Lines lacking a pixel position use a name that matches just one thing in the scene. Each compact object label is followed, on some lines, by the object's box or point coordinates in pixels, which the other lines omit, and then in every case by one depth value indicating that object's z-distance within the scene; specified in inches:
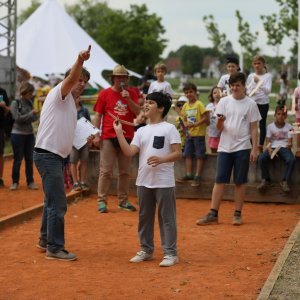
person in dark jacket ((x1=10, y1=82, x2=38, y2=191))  482.6
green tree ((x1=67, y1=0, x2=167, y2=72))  2477.9
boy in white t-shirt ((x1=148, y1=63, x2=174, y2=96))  573.0
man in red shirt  417.7
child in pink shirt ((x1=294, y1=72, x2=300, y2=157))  470.6
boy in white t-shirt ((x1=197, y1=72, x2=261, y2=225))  382.6
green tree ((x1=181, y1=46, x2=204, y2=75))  4808.1
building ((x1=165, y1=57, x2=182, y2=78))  5226.4
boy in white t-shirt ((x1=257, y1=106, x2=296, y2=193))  451.5
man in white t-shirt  297.1
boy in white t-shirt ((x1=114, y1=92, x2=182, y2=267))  296.8
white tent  1151.0
